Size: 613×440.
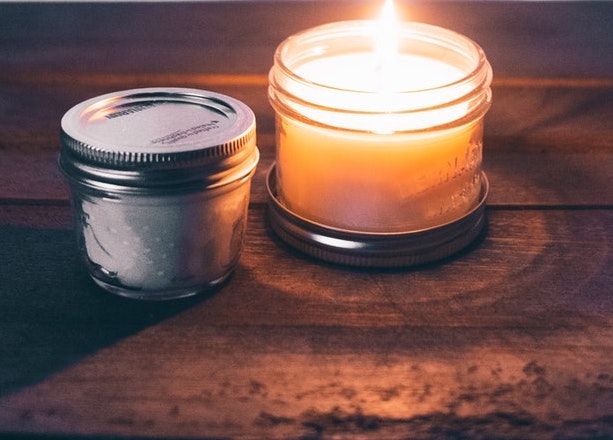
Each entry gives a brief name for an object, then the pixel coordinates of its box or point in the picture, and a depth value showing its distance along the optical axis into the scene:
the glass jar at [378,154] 0.59
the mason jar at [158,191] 0.54
